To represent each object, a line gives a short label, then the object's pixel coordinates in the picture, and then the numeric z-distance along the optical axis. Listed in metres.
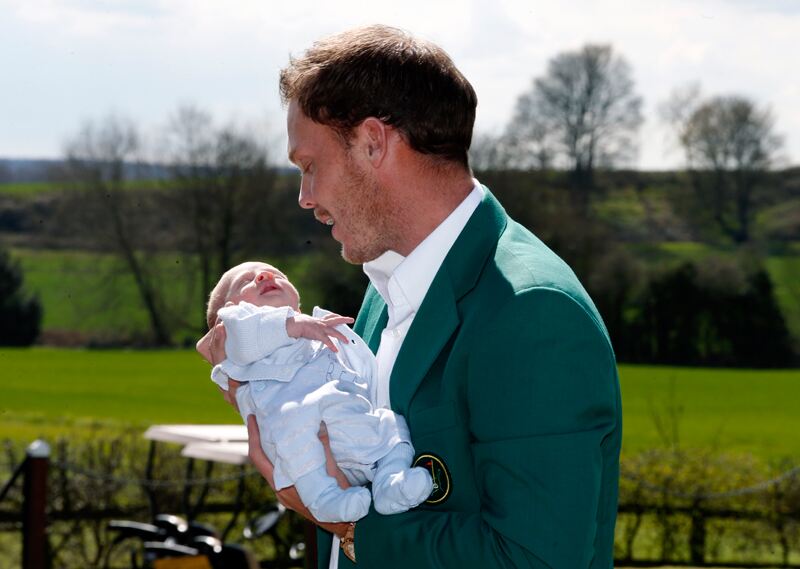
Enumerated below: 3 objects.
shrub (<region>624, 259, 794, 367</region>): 30.27
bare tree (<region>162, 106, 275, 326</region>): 27.03
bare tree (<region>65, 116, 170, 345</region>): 31.81
